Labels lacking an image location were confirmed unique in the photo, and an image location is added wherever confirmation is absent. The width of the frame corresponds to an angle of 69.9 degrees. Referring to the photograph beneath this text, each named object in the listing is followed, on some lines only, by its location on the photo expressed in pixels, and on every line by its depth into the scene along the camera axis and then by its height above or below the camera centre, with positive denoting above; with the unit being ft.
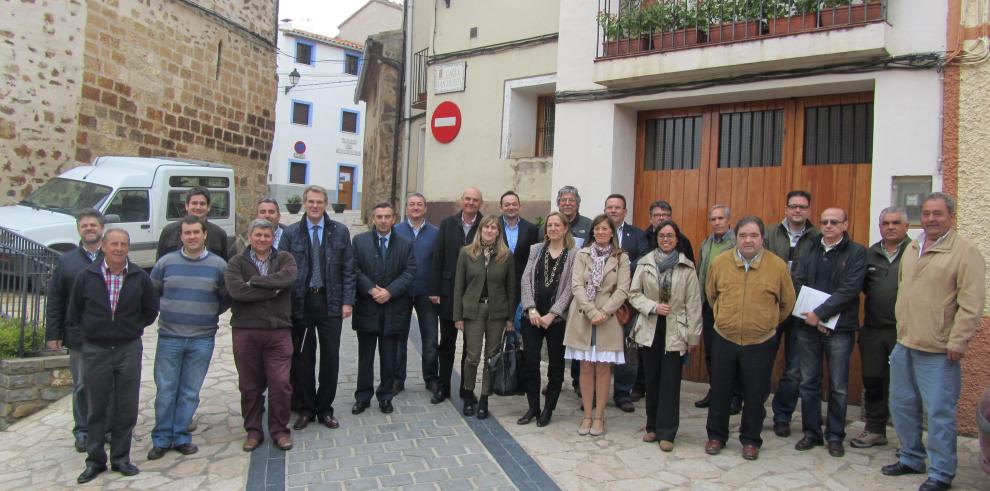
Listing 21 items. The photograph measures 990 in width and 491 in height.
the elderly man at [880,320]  16.39 -1.21
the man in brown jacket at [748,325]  15.96 -1.41
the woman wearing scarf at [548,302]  18.24 -1.28
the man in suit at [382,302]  19.19 -1.48
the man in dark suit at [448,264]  20.07 -0.45
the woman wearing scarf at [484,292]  18.76 -1.11
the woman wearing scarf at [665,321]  16.85 -1.51
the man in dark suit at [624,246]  19.86 +0.31
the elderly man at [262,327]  16.21 -2.03
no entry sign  34.94 +6.32
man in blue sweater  16.33 -2.12
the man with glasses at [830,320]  16.43 -1.26
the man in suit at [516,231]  20.04 +0.59
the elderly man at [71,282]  15.75 -1.16
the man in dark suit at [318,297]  17.99 -1.39
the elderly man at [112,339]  15.17 -2.28
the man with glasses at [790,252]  17.58 +0.31
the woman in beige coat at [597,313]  17.43 -1.43
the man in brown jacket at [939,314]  14.08 -0.88
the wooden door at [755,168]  21.04 +3.03
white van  31.37 +1.61
